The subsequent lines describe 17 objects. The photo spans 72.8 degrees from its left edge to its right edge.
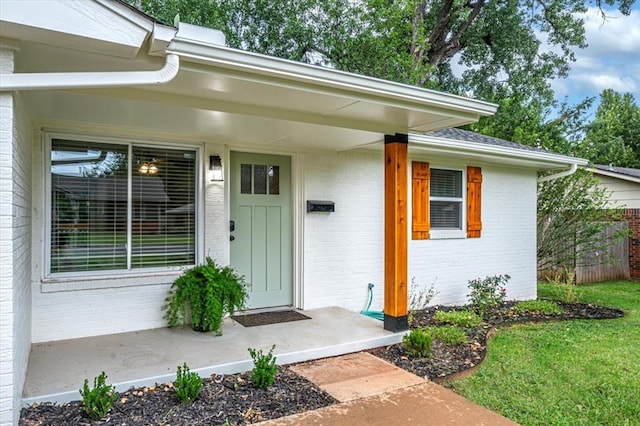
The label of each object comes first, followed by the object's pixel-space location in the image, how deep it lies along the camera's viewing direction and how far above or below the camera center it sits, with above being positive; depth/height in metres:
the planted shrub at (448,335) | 4.66 -1.32
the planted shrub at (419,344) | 4.12 -1.24
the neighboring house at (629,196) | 10.87 +0.51
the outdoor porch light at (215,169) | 4.95 +0.53
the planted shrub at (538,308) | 6.45 -1.40
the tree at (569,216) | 8.49 -0.02
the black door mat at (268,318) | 4.94 -1.21
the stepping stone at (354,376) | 3.37 -1.35
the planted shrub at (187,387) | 3.03 -1.20
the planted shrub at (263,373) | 3.31 -1.21
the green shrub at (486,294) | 6.33 -1.19
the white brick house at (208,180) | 2.54 +0.41
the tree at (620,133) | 20.00 +4.01
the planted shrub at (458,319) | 5.51 -1.33
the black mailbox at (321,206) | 5.57 +0.12
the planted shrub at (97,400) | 2.78 -1.20
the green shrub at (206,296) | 4.39 -0.82
